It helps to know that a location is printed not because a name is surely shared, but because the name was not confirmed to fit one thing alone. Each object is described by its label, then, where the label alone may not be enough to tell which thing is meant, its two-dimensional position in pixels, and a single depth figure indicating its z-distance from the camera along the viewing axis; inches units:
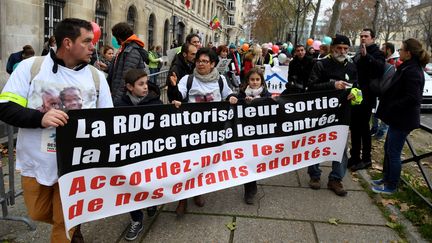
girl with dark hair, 167.5
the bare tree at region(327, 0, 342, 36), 819.3
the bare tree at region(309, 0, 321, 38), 1266.0
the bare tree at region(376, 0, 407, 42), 1993.5
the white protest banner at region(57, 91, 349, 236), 113.1
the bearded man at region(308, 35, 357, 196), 177.8
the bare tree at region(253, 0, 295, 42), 1909.2
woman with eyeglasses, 155.6
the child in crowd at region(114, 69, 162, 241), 133.2
